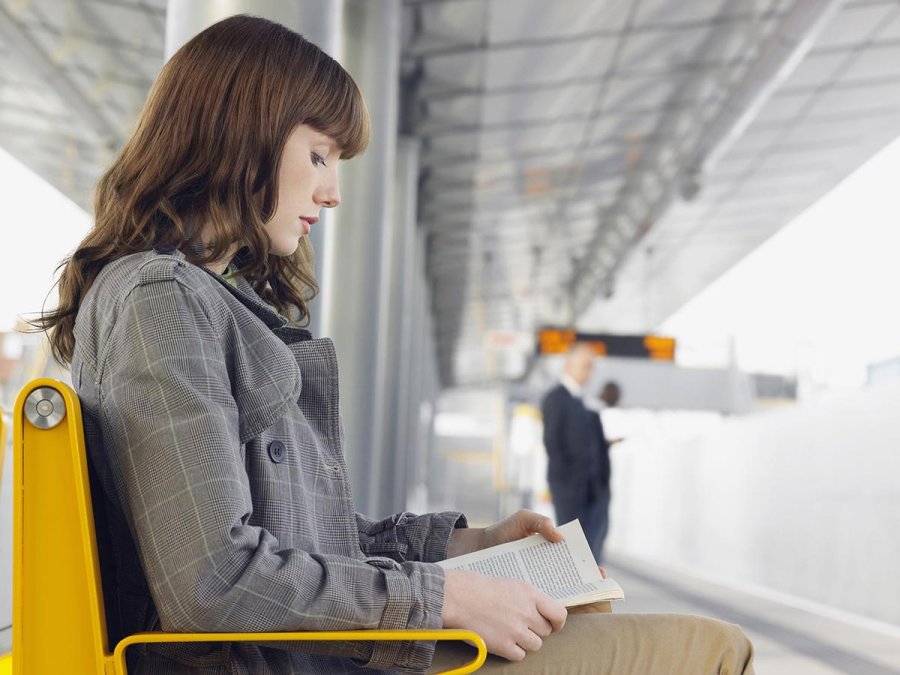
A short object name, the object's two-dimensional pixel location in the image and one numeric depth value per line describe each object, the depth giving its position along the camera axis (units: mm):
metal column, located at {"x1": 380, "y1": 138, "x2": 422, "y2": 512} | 9070
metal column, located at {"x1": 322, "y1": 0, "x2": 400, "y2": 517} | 6148
